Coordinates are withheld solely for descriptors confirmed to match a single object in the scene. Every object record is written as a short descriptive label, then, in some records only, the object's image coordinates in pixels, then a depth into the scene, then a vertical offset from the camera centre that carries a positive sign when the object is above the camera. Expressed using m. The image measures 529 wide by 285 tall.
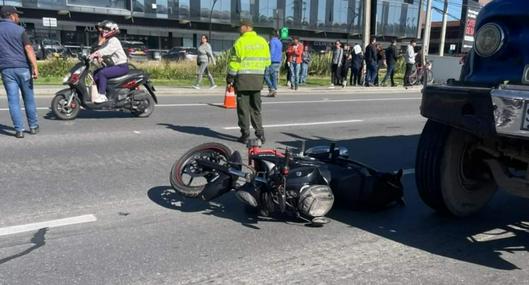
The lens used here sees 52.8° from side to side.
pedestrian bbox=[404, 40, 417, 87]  21.48 -0.59
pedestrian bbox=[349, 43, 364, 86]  20.94 -0.85
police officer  7.46 -0.33
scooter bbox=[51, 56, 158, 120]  9.48 -1.02
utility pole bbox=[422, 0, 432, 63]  27.88 +1.33
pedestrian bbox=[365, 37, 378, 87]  21.02 -0.67
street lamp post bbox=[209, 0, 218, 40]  50.47 +2.59
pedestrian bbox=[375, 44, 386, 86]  22.20 -0.48
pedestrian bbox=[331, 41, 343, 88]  20.55 -0.80
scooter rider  9.59 -0.31
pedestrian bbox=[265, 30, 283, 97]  15.84 -0.60
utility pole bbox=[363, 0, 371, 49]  25.73 +1.20
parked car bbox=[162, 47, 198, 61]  37.22 -0.88
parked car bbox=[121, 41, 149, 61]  34.06 -0.80
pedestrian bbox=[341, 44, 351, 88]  21.23 -0.79
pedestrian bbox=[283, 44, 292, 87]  18.97 -1.10
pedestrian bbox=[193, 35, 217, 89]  16.61 -0.52
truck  3.30 -0.47
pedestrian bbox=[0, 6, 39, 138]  7.64 -0.38
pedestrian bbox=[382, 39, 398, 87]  21.62 -0.54
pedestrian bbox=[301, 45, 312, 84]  20.09 -0.80
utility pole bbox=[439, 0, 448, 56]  32.36 +1.20
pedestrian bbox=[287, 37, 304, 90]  18.28 -0.54
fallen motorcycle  4.21 -1.13
